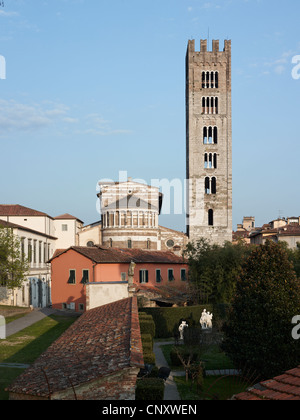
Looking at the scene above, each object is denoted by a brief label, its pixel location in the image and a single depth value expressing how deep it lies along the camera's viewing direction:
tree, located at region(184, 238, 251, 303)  41.28
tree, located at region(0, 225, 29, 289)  41.06
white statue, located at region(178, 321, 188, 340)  28.73
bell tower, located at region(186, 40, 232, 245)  71.25
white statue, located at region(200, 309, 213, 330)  31.32
